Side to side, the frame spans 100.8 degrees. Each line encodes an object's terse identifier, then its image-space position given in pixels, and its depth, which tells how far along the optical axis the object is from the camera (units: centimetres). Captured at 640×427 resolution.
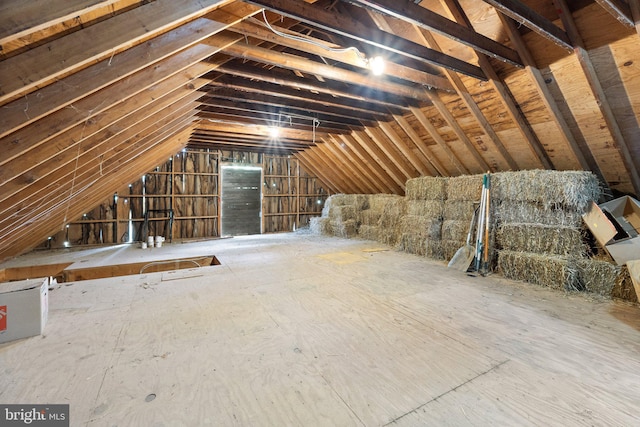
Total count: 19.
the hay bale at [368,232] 689
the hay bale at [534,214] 345
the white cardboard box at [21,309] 206
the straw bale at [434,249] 496
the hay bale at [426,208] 517
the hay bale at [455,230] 462
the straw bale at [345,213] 765
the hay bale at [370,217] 712
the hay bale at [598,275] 292
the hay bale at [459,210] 466
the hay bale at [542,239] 332
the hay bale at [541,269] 319
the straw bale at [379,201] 703
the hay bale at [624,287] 282
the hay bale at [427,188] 523
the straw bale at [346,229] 748
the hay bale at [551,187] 338
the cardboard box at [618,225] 284
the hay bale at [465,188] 453
